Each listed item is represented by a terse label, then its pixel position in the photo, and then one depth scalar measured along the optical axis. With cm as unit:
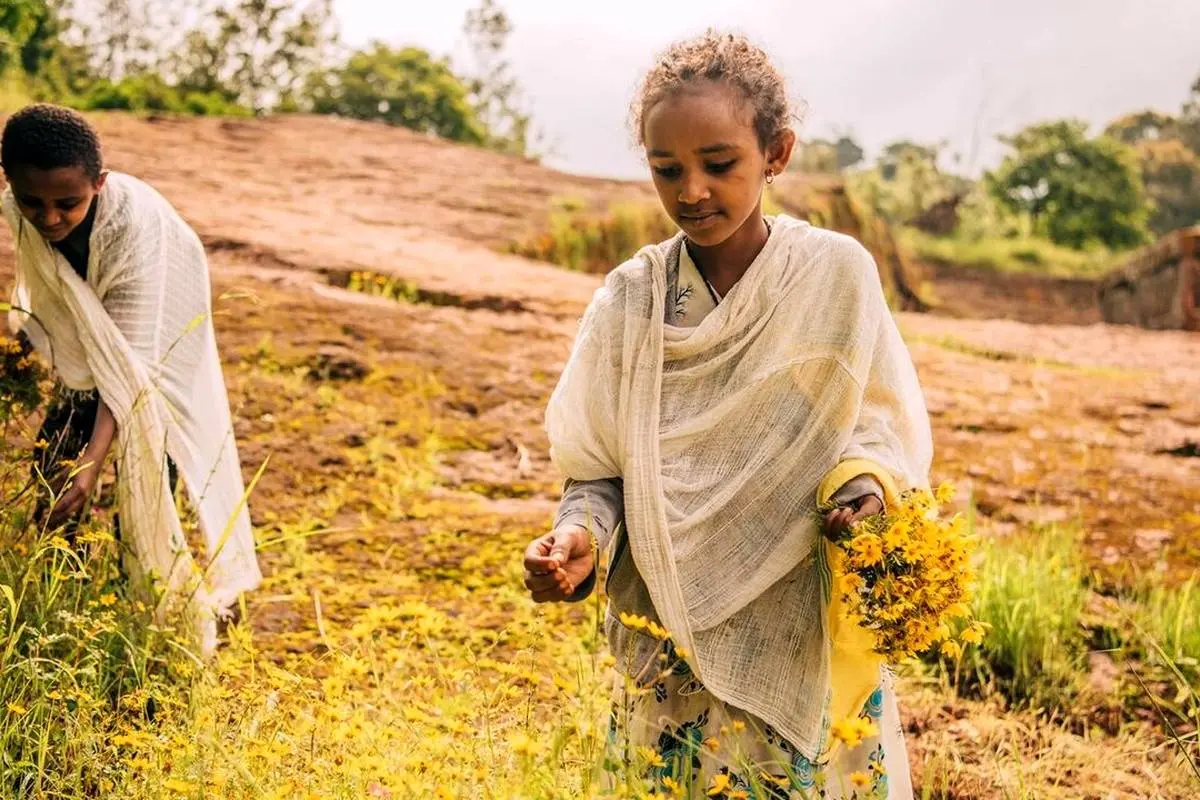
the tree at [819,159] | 2842
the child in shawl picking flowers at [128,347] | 283
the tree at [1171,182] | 3191
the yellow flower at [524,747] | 140
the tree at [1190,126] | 3556
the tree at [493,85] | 1938
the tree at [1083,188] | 2108
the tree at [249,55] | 1432
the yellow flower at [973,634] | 177
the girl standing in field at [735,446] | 197
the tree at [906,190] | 2286
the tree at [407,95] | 1936
